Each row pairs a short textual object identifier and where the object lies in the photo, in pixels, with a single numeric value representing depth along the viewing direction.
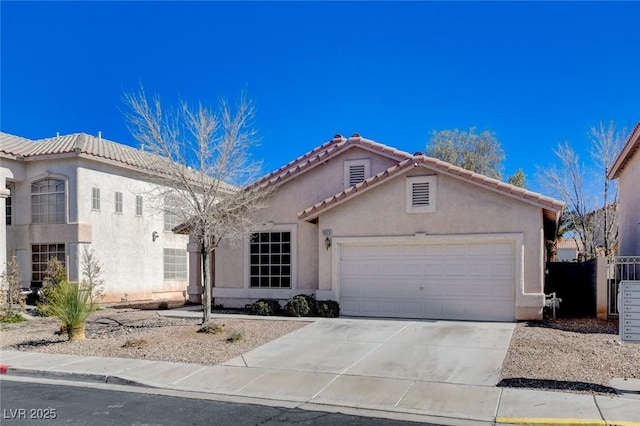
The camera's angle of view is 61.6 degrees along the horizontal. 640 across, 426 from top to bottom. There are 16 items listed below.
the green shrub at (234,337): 12.24
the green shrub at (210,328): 13.16
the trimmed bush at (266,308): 16.23
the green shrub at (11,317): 16.88
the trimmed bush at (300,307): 15.66
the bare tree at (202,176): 13.98
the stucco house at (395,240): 14.23
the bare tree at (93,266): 20.66
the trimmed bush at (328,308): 15.45
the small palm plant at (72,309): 12.53
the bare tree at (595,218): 25.73
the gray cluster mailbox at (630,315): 7.91
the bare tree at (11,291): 17.72
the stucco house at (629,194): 17.14
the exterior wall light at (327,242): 16.20
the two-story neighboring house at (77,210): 21.98
